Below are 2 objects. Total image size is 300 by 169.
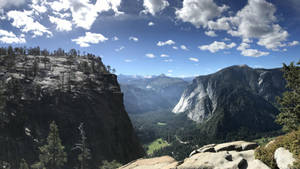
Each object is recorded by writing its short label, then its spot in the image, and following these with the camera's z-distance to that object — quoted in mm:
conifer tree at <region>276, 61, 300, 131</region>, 27609
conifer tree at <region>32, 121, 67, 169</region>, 41000
